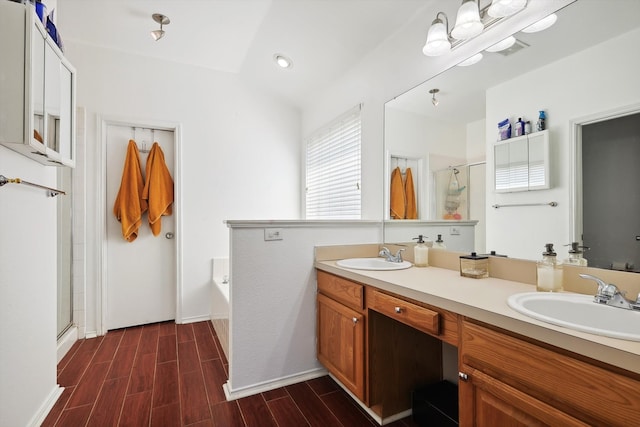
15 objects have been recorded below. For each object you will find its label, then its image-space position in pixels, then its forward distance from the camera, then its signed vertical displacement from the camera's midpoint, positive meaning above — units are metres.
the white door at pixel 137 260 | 3.07 -0.46
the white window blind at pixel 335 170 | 2.83 +0.47
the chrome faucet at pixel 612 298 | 0.96 -0.27
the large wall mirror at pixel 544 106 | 1.16 +0.49
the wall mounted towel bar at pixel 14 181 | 1.26 +0.15
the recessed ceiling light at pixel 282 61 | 2.91 +1.46
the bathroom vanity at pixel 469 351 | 0.76 -0.45
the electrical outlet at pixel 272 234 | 2.02 -0.12
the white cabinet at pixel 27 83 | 1.20 +0.55
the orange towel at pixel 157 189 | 3.10 +0.28
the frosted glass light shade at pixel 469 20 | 1.53 +0.97
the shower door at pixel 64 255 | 2.58 -0.33
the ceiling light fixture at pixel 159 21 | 2.53 +1.62
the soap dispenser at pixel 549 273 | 1.25 -0.24
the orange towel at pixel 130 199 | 3.02 +0.17
